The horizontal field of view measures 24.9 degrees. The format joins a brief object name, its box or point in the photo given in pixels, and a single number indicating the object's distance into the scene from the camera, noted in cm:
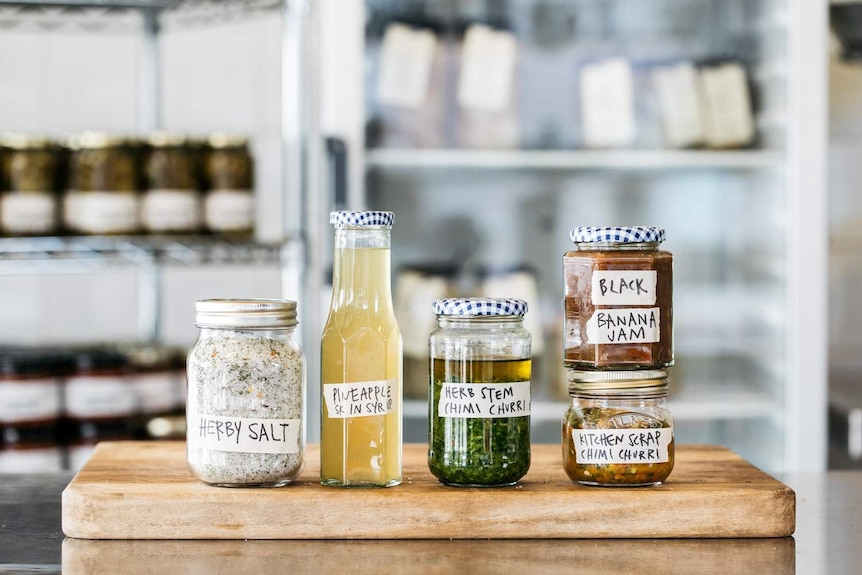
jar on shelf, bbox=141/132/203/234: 215
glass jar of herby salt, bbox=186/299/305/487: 132
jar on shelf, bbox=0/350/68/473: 202
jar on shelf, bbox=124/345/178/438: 211
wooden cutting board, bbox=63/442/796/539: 130
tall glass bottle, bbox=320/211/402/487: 135
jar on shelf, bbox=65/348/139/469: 205
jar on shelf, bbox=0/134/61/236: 212
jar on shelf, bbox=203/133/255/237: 218
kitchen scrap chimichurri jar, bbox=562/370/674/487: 134
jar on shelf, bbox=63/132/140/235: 212
